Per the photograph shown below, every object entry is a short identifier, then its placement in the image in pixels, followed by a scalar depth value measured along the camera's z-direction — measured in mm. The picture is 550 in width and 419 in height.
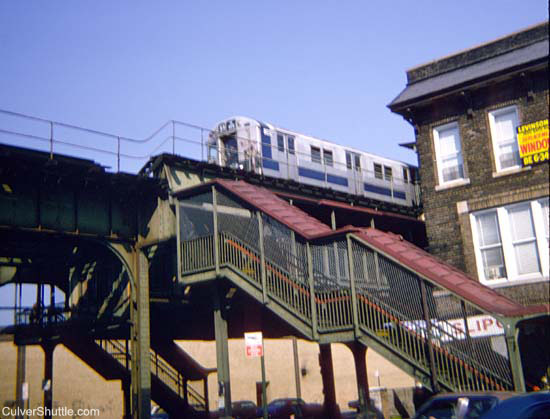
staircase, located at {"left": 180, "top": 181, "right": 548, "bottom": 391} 13992
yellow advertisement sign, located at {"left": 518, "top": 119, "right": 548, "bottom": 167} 20609
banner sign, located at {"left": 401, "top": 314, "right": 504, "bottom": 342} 14266
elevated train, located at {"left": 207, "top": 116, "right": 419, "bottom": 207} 28500
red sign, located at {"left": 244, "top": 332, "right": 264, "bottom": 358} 16859
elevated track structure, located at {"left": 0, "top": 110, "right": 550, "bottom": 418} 14664
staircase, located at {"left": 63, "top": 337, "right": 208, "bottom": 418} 24438
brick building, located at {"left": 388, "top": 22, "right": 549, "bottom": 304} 20641
